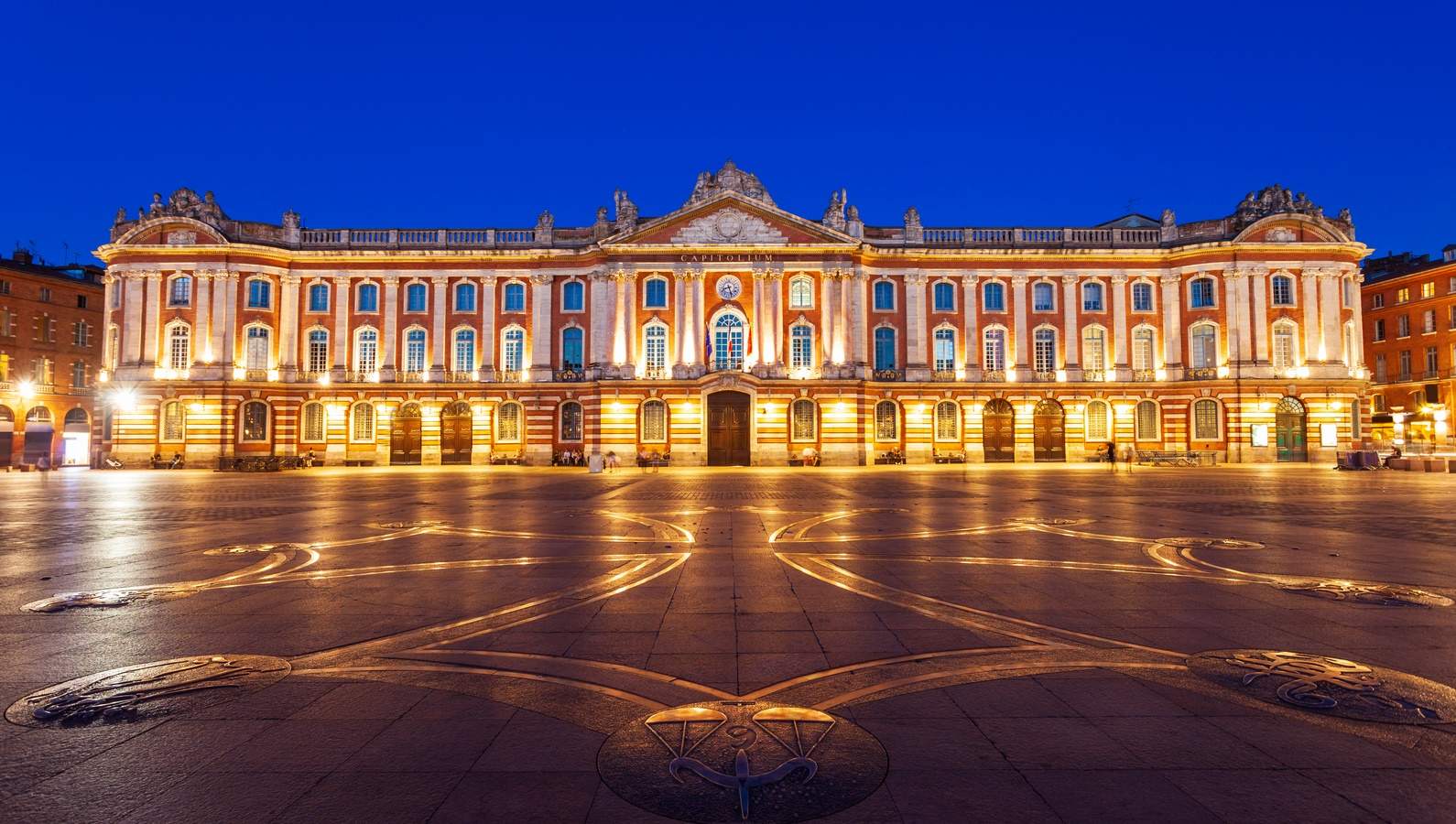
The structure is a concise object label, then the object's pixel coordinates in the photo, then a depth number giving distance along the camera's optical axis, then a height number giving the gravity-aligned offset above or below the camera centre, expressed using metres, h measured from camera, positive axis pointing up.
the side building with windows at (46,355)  51.78 +6.34
